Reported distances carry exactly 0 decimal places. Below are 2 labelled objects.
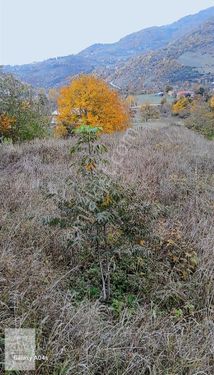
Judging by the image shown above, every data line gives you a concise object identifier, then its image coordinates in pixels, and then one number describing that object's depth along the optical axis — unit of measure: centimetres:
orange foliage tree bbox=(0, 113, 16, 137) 1461
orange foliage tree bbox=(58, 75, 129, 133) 2380
